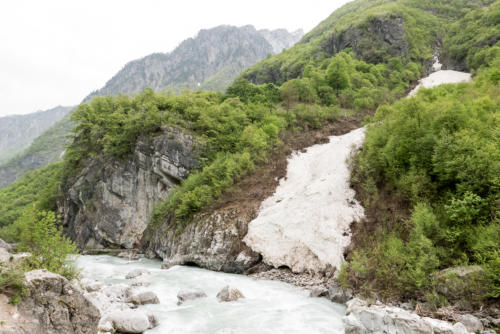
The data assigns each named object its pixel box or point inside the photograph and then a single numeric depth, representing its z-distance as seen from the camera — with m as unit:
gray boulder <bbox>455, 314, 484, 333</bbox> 9.19
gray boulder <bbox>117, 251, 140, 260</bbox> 29.30
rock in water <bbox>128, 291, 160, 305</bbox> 13.57
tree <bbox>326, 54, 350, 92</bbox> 48.38
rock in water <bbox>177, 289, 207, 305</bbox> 14.33
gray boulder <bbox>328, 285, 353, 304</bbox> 13.22
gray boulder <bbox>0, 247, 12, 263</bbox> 9.58
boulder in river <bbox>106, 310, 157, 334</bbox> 10.27
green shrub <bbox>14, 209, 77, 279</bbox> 11.63
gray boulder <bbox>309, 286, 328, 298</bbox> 14.14
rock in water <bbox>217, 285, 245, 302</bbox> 14.02
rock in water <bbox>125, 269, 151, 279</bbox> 19.70
